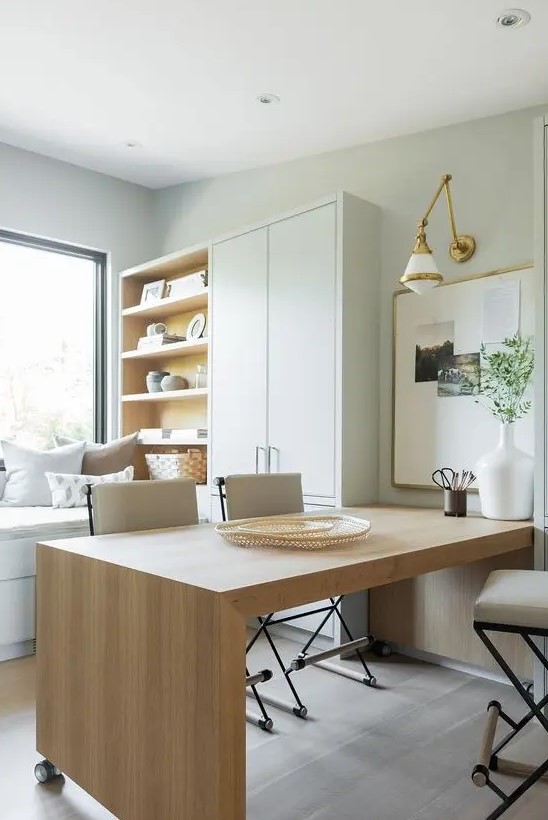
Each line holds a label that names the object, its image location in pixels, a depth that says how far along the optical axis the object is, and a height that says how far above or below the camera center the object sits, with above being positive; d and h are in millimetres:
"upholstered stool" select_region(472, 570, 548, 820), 1804 -553
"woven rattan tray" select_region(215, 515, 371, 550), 1960 -374
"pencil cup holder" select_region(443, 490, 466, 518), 2801 -384
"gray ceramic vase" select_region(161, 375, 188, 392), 4477 +180
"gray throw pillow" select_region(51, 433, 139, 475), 4160 -281
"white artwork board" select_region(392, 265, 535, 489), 3002 +54
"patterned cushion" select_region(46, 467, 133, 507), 3844 -444
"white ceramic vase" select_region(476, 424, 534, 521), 2660 -279
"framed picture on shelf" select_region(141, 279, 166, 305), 4629 +819
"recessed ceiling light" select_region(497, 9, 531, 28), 2352 +1373
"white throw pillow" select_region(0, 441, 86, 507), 3922 -356
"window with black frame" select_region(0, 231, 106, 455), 4332 +460
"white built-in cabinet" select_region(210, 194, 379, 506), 3281 +307
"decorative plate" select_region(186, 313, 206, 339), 4414 +547
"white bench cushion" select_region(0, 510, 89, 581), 3188 -602
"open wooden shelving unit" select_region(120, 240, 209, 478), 4438 +361
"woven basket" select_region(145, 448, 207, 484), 4230 -342
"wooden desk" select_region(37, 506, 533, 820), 1441 -573
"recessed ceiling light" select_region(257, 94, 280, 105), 3174 +1464
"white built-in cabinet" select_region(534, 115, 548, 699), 2506 +241
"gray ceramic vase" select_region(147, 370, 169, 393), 4594 +196
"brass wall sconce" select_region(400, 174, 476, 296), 2822 +588
